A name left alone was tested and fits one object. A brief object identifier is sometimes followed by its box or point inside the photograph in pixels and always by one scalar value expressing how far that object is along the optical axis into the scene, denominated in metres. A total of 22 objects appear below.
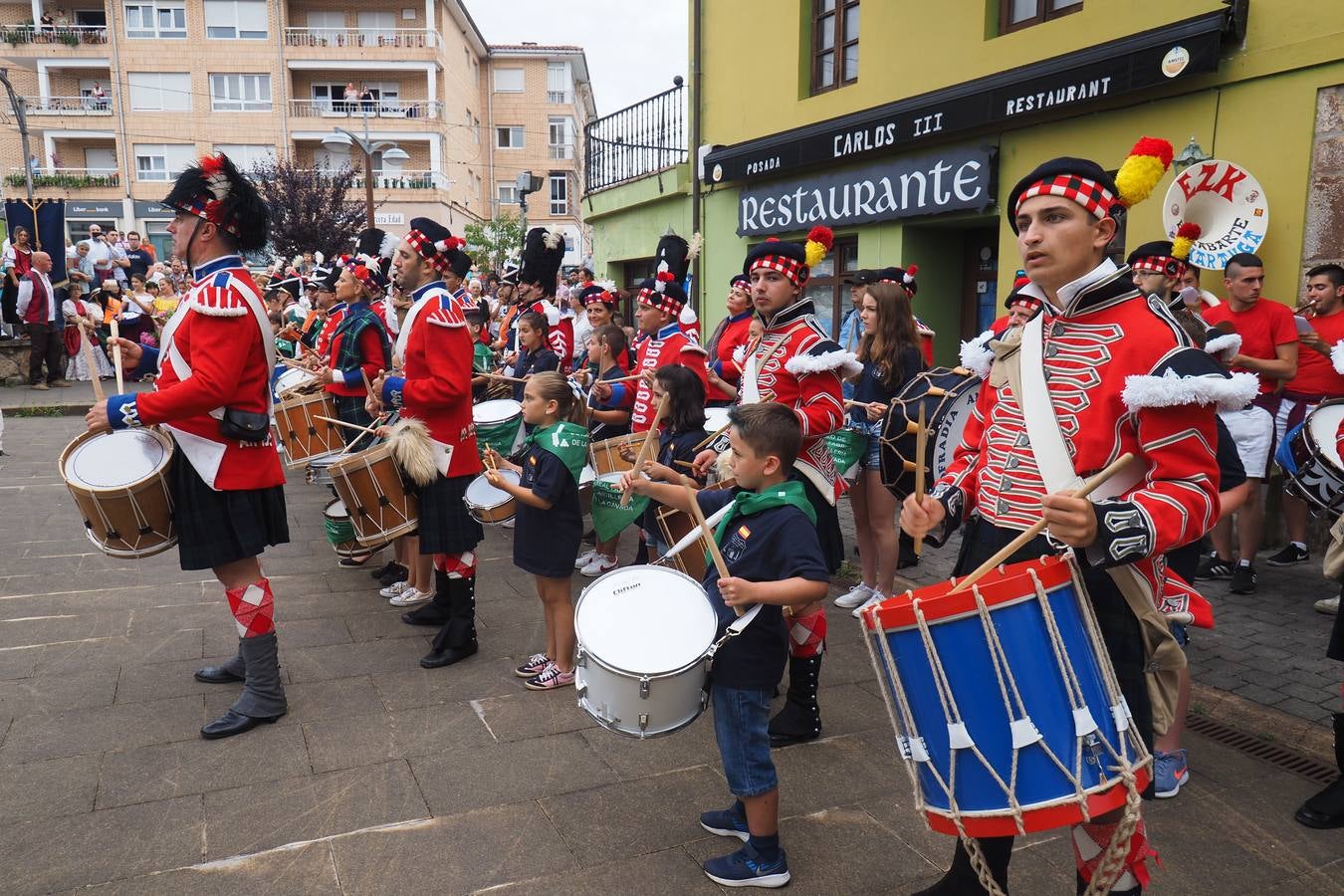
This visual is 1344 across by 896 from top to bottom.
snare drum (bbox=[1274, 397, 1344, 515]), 3.97
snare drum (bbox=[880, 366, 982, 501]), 4.86
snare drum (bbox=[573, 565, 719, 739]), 2.59
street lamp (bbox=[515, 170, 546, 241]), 20.37
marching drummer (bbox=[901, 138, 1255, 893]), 2.00
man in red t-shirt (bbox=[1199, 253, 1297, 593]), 5.80
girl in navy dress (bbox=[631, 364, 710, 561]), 4.45
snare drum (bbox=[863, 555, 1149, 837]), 2.01
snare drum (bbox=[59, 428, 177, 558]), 3.77
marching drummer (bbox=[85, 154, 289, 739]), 3.78
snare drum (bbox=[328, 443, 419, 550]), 4.71
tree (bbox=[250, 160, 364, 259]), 30.12
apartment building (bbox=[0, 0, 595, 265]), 40.03
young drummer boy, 2.82
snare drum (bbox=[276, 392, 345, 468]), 6.14
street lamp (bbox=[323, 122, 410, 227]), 23.84
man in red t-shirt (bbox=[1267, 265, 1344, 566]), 5.80
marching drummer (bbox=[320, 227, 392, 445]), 5.80
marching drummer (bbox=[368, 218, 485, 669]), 4.65
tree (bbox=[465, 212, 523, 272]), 32.78
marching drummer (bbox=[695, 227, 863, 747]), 3.86
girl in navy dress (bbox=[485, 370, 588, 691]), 4.21
